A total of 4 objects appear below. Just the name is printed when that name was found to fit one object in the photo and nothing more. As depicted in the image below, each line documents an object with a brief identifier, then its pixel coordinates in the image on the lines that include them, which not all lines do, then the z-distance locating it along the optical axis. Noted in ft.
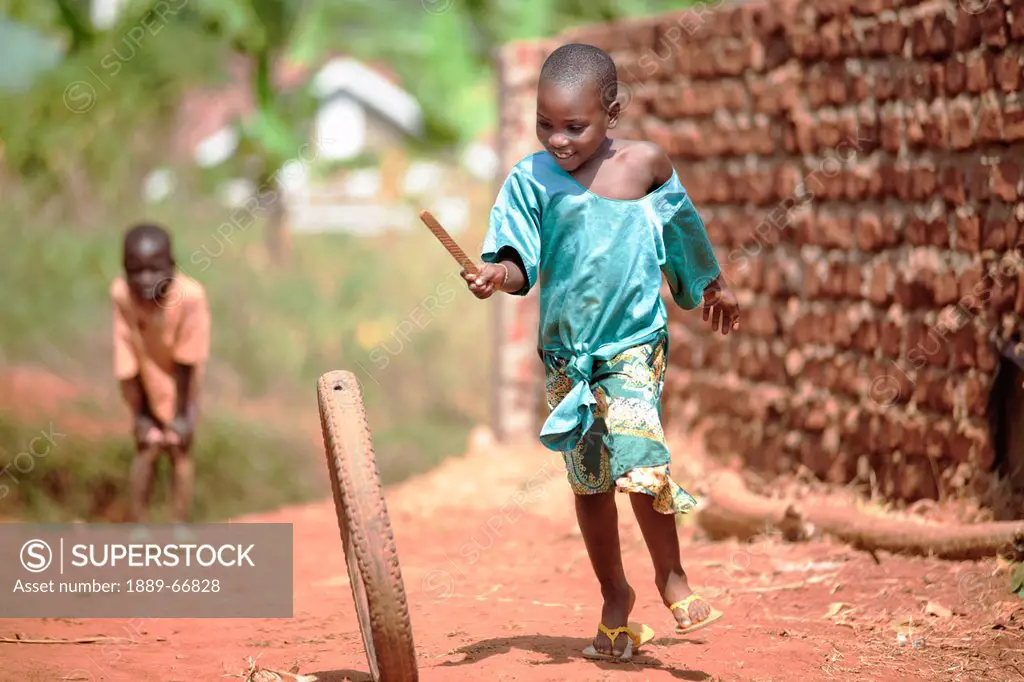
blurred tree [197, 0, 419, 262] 109.29
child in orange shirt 45.47
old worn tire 21.72
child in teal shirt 24.54
